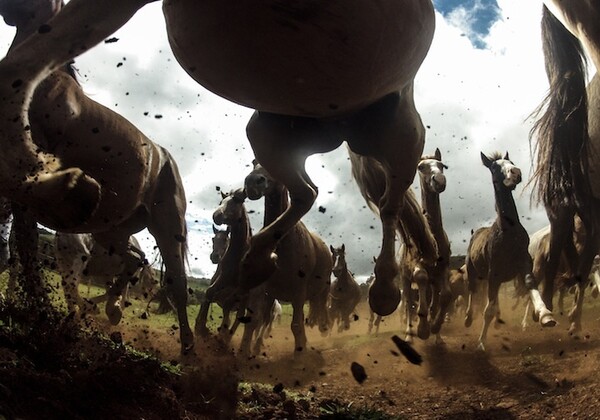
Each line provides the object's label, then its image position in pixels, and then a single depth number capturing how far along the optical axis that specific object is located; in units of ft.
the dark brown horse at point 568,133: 18.86
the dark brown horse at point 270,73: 6.94
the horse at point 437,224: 23.07
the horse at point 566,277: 23.99
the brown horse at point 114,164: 14.62
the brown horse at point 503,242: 26.61
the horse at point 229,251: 21.34
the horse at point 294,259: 23.24
